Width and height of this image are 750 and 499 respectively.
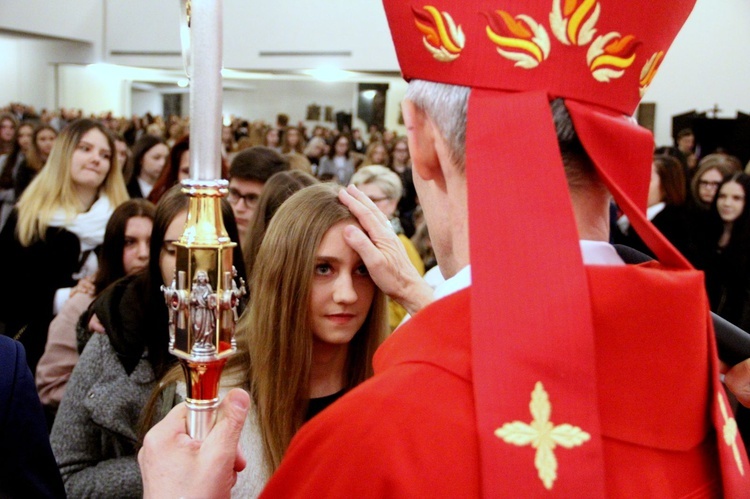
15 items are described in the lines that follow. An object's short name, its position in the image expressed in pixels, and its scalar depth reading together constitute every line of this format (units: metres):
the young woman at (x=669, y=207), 5.40
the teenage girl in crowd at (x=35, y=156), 6.36
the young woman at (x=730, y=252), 4.75
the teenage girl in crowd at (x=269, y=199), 3.07
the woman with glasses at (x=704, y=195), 5.45
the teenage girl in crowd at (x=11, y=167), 6.50
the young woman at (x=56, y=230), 3.91
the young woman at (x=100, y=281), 3.12
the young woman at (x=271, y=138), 12.09
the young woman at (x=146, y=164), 5.98
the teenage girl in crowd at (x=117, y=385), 2.28
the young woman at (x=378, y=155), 9.63
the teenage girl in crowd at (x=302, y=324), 1.98
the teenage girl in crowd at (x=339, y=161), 11.73
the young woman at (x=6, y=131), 9.00
